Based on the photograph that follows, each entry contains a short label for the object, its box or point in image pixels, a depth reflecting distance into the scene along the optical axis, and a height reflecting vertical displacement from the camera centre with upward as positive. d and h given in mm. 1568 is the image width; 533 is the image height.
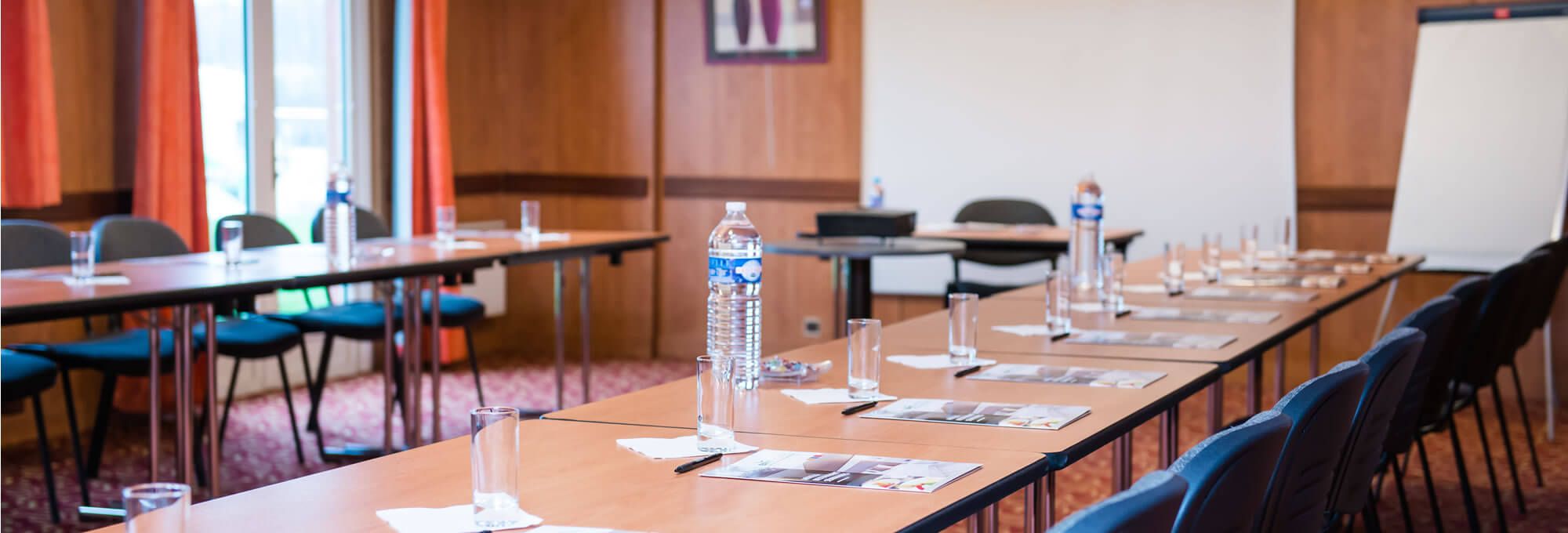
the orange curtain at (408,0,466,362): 6867 +310
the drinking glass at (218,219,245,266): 4092 -157
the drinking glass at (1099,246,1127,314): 3645 -259
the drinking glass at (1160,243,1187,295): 4129 -263
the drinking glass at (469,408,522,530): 1540 -299
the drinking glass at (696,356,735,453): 1920 -296
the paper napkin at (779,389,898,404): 2346 -353
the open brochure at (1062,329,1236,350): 3002 -342
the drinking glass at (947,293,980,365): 2658 -272
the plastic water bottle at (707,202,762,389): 2553 -214
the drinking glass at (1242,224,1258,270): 5043 -261
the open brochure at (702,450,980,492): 1745 -362
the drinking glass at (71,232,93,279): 3730 -181
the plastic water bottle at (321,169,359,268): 4523 -119
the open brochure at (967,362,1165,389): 2494 -349
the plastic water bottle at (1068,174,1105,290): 4389 -199
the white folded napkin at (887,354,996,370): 2730 -348
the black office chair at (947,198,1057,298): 6711 -179
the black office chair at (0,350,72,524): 3832 -520
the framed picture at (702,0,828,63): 7426 +769
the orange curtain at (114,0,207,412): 5395 +195
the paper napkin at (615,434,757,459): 1912 -357
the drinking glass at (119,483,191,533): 1229 -275
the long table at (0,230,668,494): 3424 -255
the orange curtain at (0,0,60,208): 4867 +284
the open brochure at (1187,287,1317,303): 3982 -328
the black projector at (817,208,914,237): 5438 -165
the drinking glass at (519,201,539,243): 5516 -149
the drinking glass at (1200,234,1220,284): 4594 -254
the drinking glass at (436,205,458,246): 5258 -151
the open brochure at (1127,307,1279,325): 3475 -336
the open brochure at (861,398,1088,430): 2135 -355
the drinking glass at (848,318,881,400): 2336 -289
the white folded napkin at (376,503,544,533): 1522 -360
